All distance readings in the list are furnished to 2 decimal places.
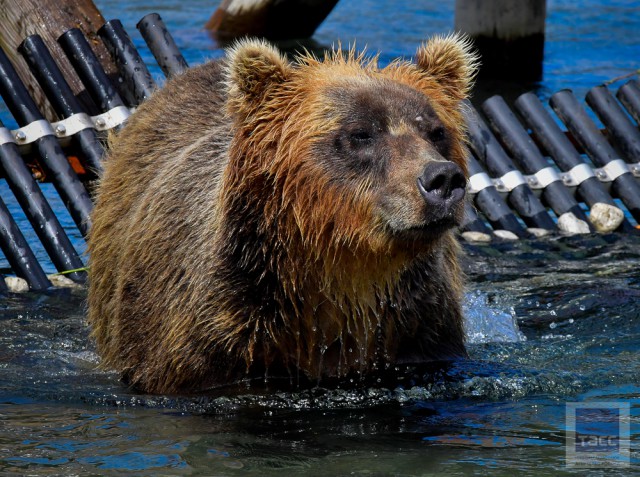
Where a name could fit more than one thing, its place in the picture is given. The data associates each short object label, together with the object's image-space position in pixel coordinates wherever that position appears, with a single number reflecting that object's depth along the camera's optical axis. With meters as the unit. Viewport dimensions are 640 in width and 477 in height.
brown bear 10.49
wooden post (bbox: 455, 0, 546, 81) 28.52
